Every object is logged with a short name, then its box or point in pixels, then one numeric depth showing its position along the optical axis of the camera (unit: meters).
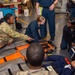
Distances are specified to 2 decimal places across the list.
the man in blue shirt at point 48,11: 2.54
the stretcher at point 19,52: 2.00
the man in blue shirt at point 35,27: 2.32
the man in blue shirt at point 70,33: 2.30
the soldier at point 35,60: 0.95
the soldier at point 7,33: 2.09
